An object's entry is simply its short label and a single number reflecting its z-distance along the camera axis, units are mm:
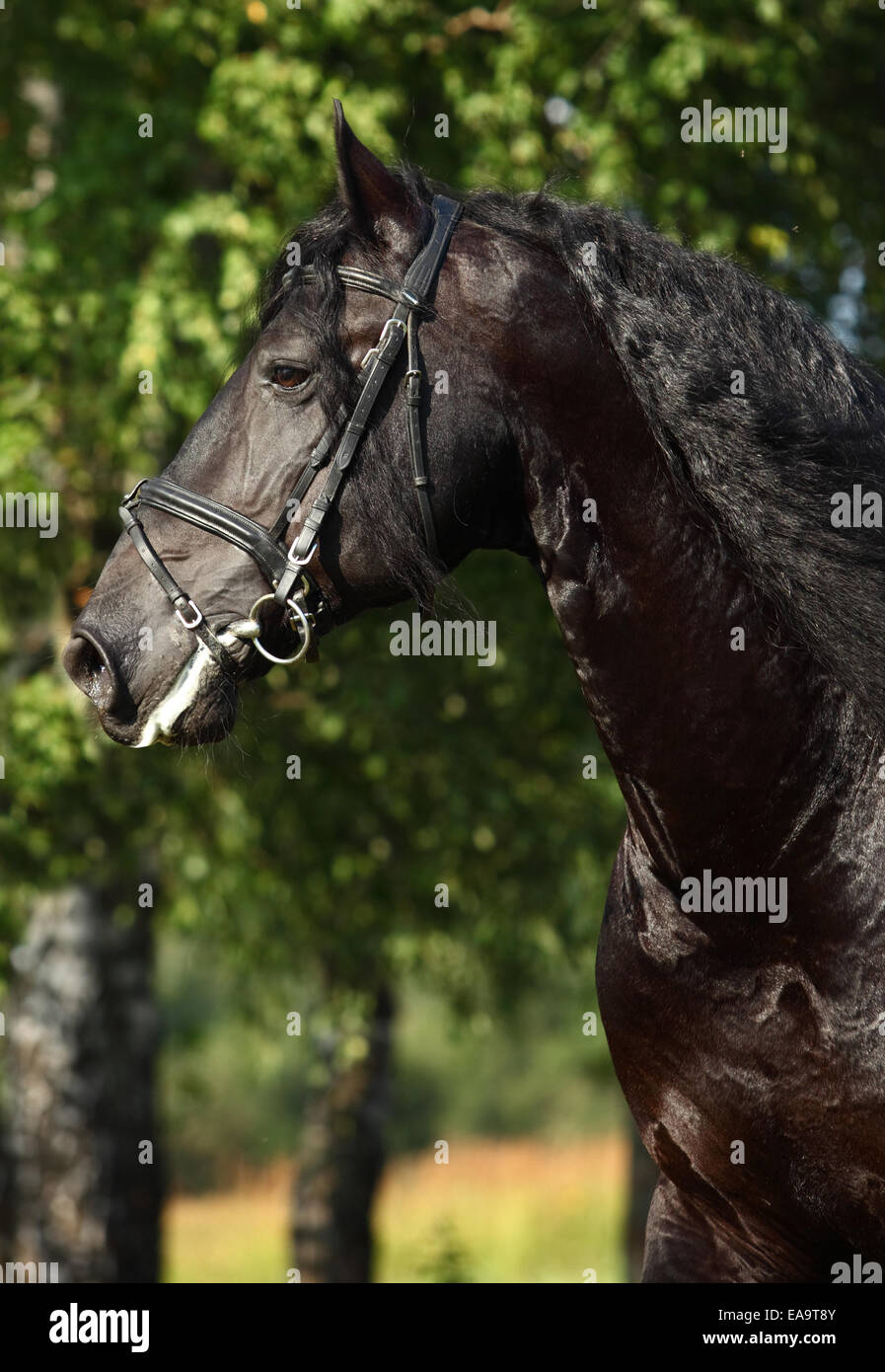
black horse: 2994
